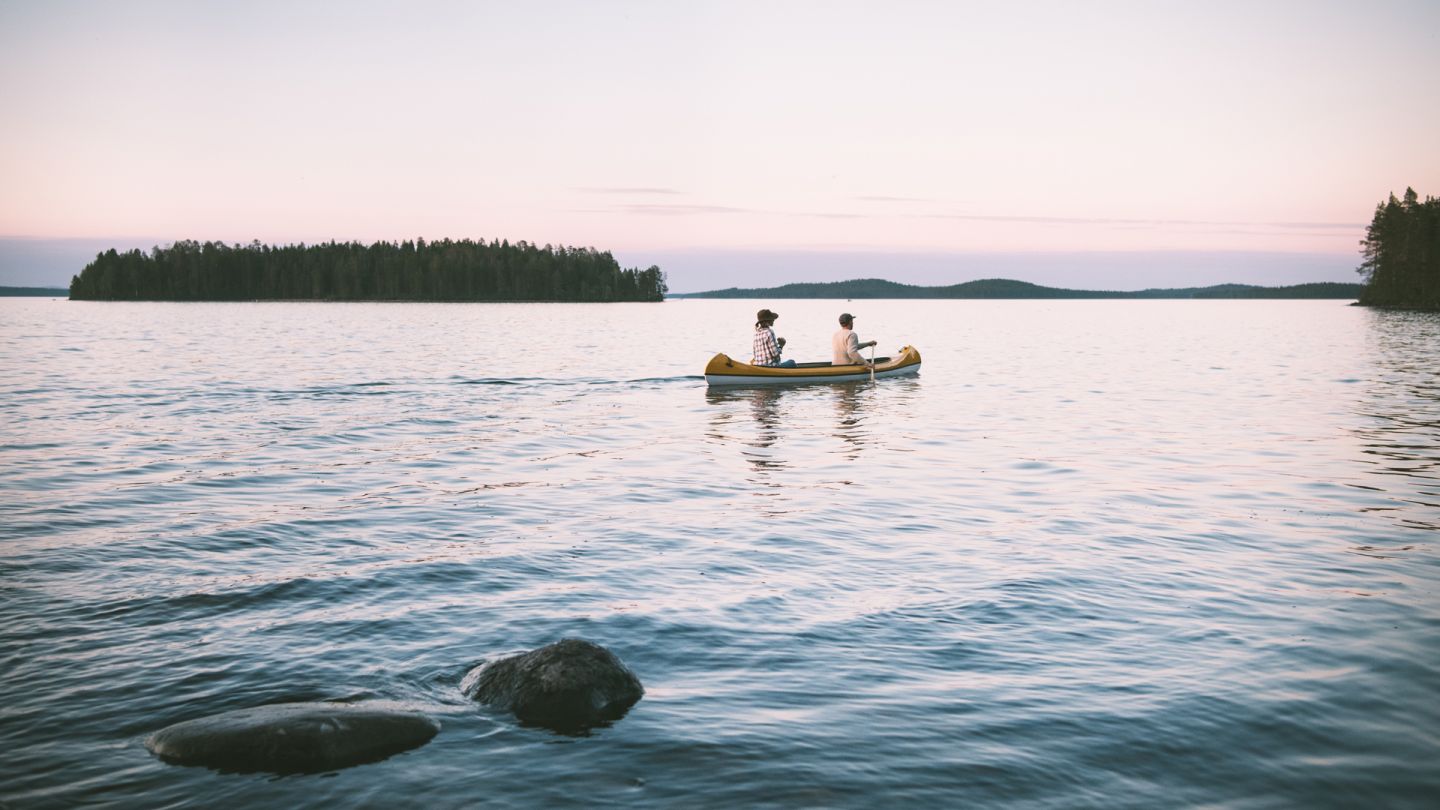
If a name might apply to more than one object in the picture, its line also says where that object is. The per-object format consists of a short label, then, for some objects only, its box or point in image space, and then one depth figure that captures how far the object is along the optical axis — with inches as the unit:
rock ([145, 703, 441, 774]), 233.8
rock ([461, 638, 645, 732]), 264.5
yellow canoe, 1209.4
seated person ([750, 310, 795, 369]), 1219.9
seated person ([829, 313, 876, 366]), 1254.1
